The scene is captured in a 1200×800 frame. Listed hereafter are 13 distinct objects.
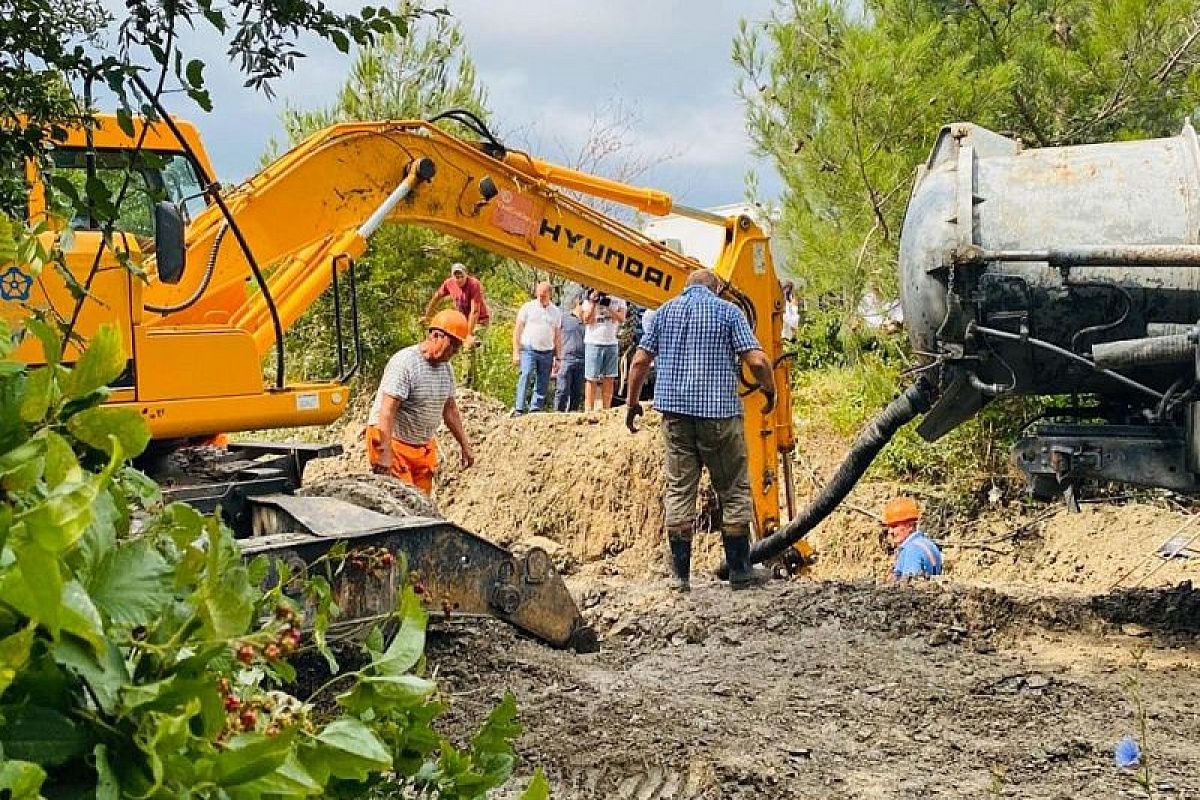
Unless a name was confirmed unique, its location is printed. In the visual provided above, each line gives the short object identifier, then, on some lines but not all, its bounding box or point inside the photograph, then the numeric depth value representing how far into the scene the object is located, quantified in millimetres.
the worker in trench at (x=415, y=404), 8055
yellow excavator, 5500
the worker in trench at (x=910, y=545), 8203
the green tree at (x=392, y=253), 16062
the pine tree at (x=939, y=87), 9188
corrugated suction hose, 6719
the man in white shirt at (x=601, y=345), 14281
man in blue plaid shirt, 7715
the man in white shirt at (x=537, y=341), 14727
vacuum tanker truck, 5477
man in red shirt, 14008
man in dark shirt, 15125
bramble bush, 1013
